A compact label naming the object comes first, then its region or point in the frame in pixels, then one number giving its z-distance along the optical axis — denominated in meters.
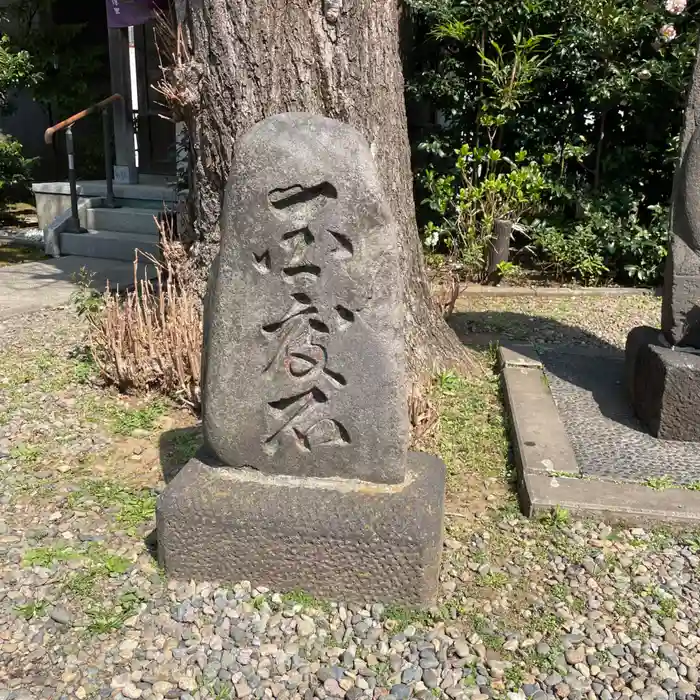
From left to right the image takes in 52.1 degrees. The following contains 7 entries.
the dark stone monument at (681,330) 3.47
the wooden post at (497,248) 6.80
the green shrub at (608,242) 6.75
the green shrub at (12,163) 10.10
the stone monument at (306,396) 2.13
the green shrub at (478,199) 6.94
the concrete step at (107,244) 7.94
